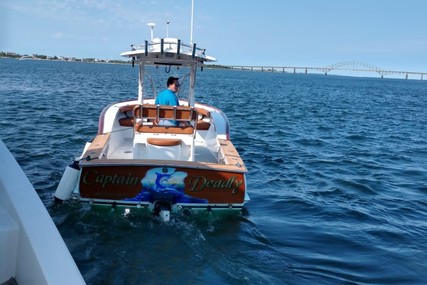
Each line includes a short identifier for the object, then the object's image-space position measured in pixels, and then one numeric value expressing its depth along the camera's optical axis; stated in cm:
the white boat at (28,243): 228
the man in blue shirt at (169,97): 863
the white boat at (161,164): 664
